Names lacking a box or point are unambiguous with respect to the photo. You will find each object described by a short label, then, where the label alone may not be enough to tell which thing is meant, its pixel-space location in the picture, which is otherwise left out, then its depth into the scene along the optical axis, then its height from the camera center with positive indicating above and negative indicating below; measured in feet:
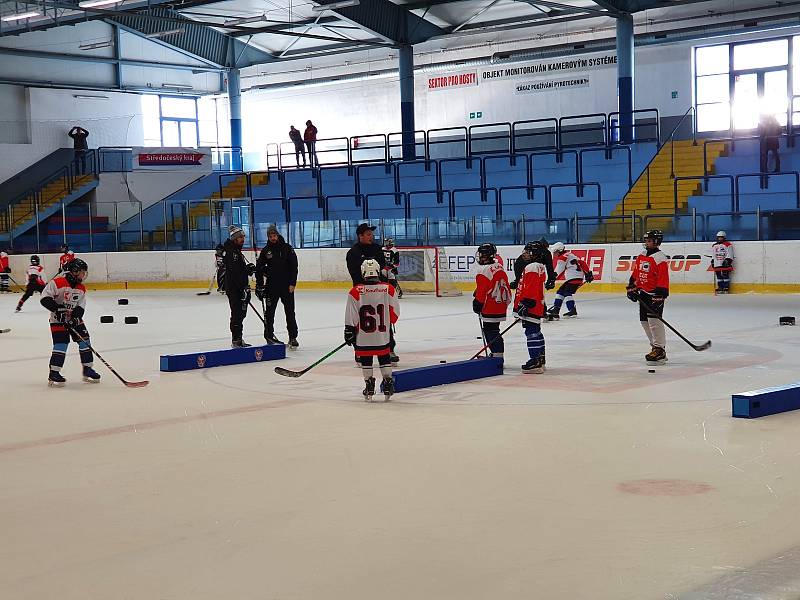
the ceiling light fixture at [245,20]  113.35 +23.46
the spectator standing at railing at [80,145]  117.29 +10.84
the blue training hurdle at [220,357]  37.68 -4.22
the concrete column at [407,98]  112.78 +14.25
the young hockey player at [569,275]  54.49 -2.33
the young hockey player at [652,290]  36.58 -2.15
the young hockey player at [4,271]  93.86 -2.14
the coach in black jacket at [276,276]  44.37 -1.57
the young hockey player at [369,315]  29.07 -2.15
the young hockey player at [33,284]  64.64 -2.32
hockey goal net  80.18 -2.79
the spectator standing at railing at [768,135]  83.51 +6.75
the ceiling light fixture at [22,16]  100.89 +21.67
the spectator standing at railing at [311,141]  113.91 +10.14
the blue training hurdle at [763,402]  25.73 -4.31
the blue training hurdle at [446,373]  31.50 -4.27
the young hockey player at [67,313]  33.65 -2.14
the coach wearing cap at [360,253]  38.37 -0.63
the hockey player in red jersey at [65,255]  75.00 -0.73
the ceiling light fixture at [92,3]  103.14 +22.95
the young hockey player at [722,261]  71.05 -2.41
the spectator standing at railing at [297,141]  115.85 +10.36
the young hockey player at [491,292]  34.81 -1.95
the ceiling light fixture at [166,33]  111.34 +21.64
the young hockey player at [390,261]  54.27 -1.48
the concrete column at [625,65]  99.19 +14.85
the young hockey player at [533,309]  35.12 -2.55
